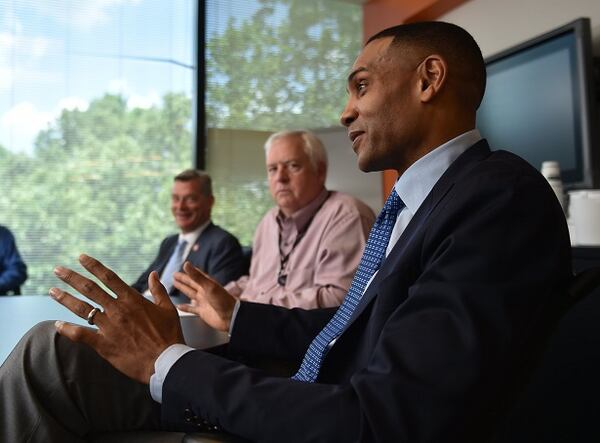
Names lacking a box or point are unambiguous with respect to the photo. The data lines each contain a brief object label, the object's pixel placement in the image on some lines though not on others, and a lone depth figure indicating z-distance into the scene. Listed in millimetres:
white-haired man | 2396
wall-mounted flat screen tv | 2580
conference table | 1498
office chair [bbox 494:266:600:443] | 1926
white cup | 2148
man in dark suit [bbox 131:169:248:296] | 3354
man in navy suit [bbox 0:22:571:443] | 804
